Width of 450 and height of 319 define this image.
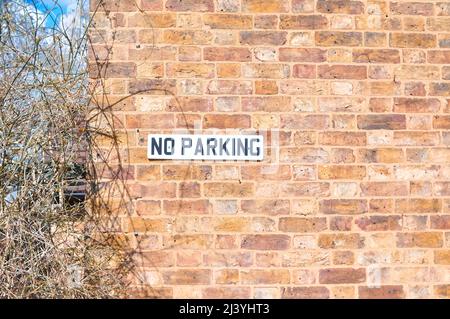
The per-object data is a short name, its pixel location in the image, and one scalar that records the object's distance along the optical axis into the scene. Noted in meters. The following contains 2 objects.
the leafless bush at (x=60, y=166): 3.58
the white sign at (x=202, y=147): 3.70
